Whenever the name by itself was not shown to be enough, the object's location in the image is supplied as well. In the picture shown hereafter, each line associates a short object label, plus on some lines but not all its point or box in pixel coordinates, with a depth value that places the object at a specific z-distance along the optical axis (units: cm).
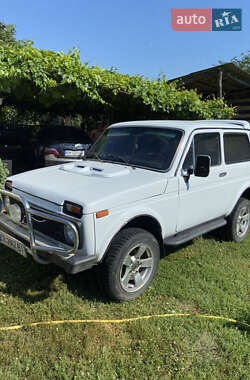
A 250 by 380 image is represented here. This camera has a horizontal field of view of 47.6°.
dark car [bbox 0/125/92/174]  834
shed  1025
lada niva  277
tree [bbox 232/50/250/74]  4580
